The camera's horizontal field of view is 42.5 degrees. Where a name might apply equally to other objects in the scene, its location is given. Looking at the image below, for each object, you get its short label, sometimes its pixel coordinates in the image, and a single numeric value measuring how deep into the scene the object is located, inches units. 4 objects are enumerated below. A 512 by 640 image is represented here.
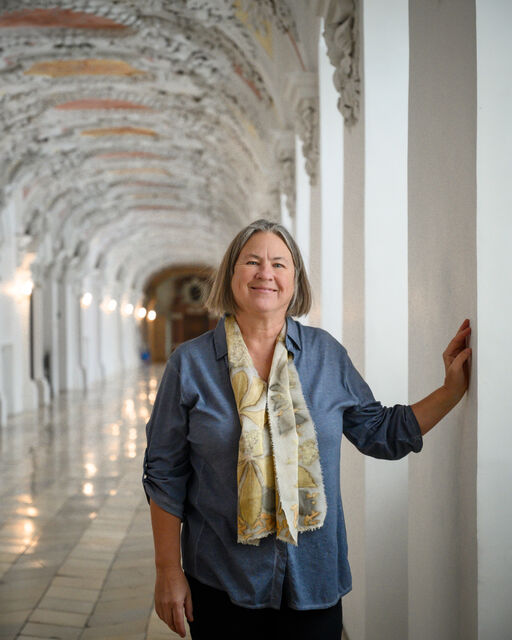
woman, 84.2
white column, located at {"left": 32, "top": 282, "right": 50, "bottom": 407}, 714.8
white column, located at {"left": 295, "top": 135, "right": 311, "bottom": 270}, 310.5
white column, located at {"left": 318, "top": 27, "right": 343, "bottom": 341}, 227.8
